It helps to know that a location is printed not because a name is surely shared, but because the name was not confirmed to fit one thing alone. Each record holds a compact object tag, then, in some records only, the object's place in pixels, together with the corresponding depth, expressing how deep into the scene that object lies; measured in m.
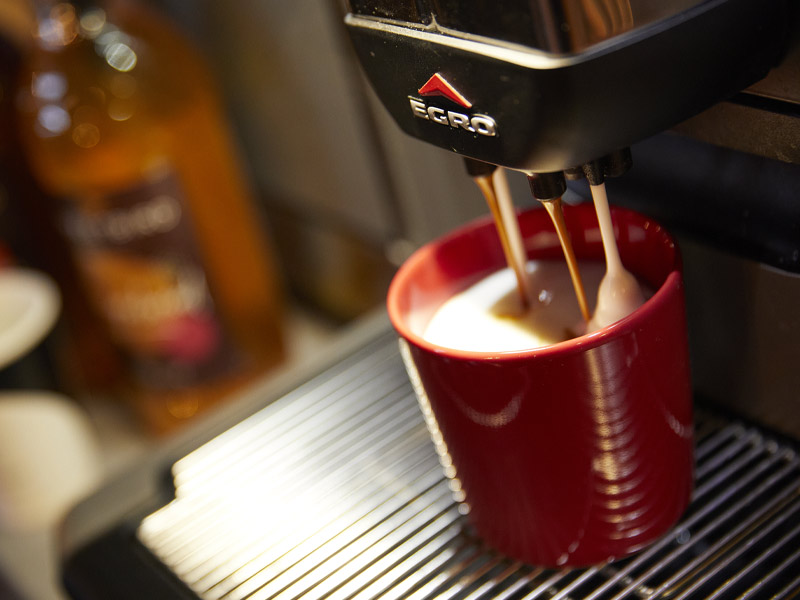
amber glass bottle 0.62
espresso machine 0.23
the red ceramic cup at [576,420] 0.27
